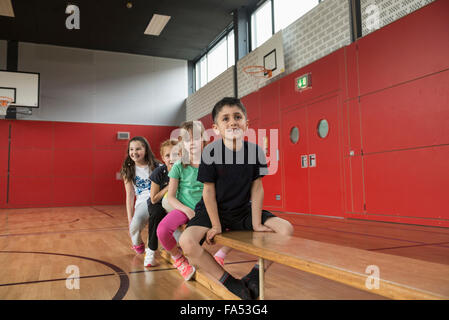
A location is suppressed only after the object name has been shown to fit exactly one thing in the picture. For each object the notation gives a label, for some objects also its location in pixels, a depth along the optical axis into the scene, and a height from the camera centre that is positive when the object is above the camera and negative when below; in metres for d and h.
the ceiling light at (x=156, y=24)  7.93 +3.81
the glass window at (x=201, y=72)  10.23 +3.40
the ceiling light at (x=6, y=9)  7.07 +3.76
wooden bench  0.79 -0.22
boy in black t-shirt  1.61 +0.02
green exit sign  5.48 +1.63
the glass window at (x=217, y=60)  8.84 +3.32
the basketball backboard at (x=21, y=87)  8.35 +2.43
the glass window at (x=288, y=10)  5.88 +3.05
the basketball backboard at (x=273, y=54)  6.16 +2.40
